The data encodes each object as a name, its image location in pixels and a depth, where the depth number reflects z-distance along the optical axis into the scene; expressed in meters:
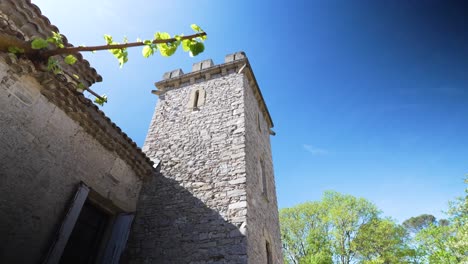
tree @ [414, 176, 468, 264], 12.29
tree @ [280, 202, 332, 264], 15.71
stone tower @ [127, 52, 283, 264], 5.11
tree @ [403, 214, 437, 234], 23.86
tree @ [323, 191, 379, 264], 15.33
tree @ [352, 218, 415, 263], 14.62
